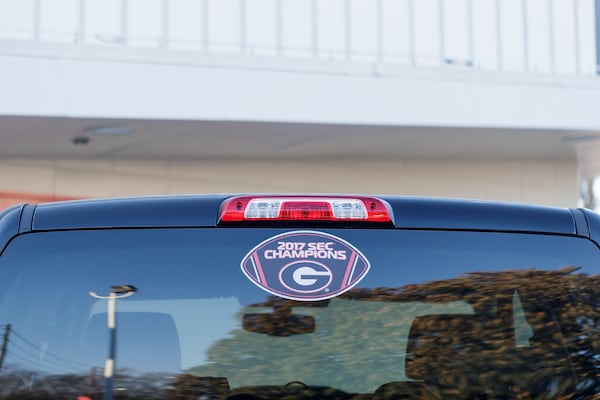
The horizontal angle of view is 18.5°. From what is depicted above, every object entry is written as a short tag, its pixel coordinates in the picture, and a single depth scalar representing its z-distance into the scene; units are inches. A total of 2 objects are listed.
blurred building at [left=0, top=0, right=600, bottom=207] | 759.8
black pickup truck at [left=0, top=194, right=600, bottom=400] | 159.9
